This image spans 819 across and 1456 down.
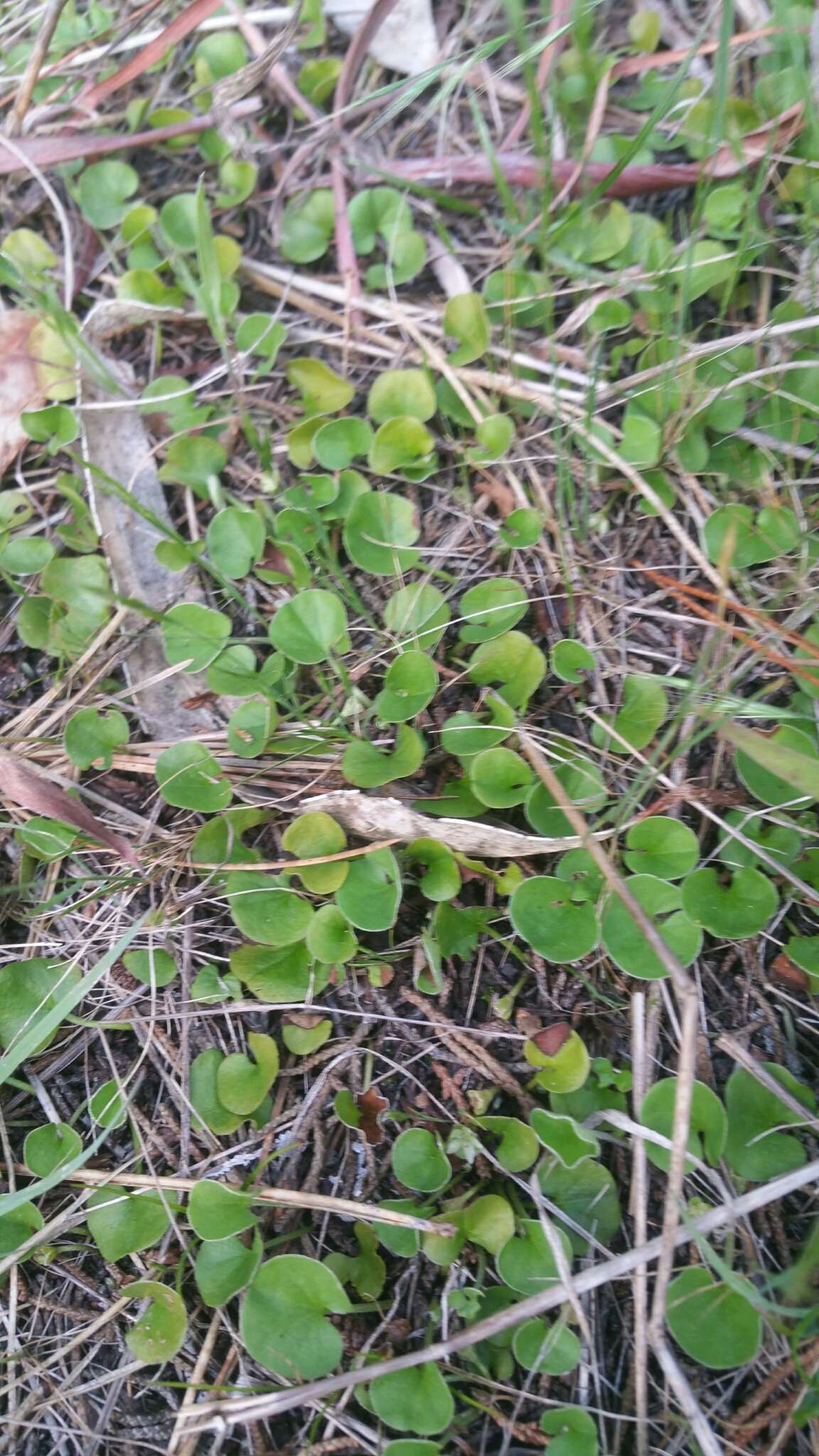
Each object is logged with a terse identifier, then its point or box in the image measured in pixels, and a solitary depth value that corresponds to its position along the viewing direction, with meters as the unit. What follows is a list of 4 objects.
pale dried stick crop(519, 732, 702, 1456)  0.17
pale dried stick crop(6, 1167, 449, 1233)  0.20
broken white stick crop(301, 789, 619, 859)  0.21
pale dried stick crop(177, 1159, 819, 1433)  0.19
